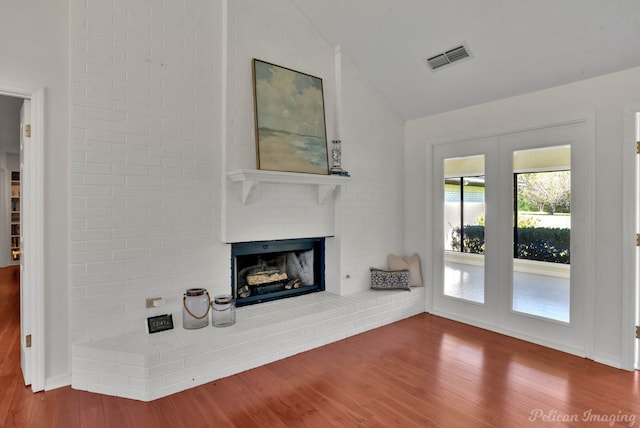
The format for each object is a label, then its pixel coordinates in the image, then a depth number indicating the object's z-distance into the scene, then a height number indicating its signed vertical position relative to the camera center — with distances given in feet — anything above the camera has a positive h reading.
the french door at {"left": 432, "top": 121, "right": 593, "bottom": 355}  10.44 -0.59
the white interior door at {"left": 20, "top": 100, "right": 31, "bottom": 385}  8.10 -2.03
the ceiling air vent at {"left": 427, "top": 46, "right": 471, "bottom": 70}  10.89 +5.06
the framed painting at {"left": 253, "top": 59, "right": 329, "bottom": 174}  11.00 +3.11
